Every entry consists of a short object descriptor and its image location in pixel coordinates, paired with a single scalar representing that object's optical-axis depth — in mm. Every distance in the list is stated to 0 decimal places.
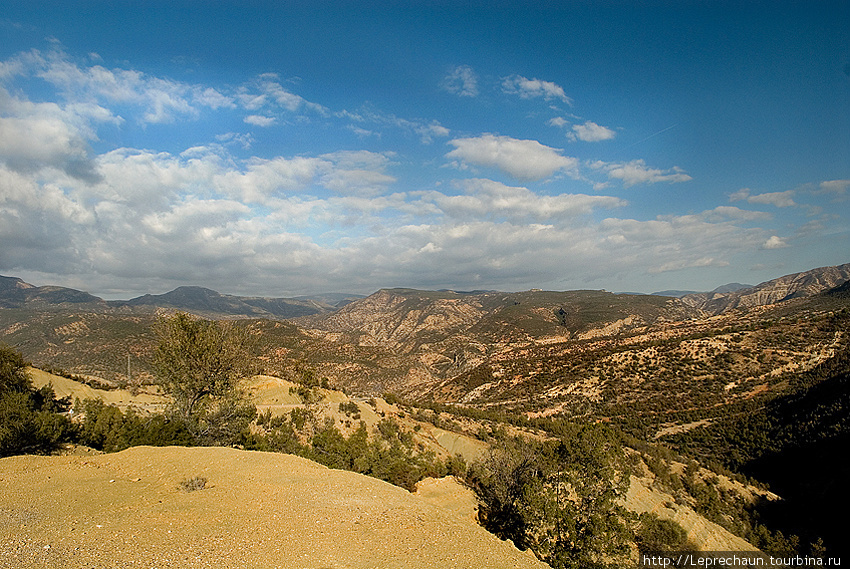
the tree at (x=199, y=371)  21891
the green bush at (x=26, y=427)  14195
